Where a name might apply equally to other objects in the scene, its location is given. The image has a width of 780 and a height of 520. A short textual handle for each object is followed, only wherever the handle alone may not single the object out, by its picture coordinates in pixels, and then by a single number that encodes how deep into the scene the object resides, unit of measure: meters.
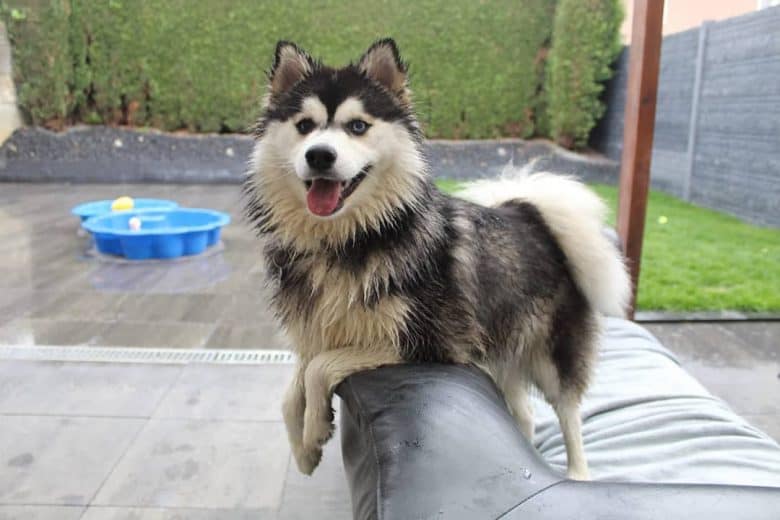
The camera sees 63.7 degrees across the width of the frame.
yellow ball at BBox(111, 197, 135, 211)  5.85
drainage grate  3.18
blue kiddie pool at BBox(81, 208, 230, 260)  4.99
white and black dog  1.57
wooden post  3.13
